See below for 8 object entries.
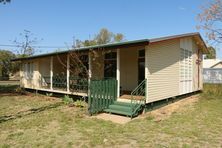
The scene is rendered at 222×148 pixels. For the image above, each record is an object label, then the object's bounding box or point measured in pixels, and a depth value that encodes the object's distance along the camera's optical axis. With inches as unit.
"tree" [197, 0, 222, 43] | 568.1
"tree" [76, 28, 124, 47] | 1666.8
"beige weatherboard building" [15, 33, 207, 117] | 336.5
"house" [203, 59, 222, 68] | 1568.5
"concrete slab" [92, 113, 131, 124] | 282.8
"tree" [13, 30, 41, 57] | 1217.4
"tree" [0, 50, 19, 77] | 1793.1
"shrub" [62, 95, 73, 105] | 419.8
